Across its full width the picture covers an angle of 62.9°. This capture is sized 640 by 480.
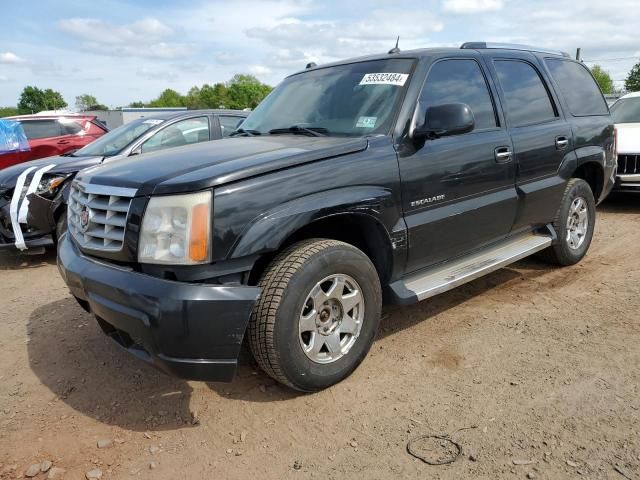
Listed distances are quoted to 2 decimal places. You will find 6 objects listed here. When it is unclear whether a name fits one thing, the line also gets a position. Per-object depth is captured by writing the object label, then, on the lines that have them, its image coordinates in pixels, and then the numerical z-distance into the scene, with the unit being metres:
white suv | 7.62
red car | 9.98
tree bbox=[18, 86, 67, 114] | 98.62
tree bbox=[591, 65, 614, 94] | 87.70
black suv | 2.51
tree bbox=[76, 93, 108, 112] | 112.50
